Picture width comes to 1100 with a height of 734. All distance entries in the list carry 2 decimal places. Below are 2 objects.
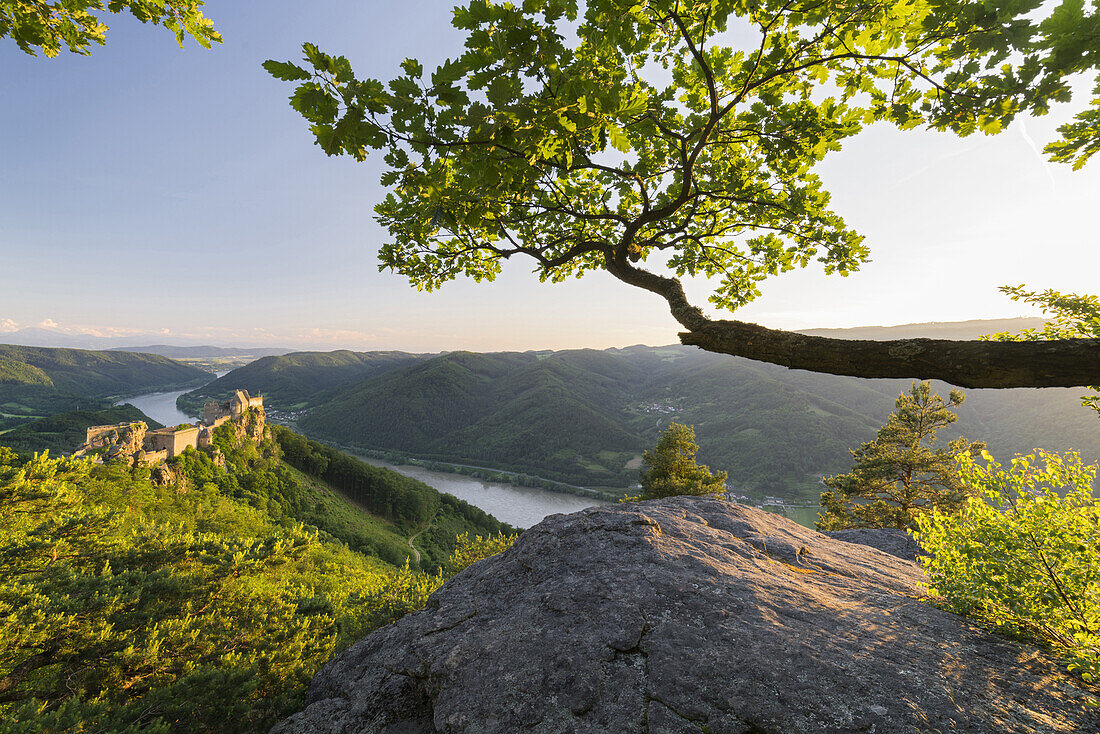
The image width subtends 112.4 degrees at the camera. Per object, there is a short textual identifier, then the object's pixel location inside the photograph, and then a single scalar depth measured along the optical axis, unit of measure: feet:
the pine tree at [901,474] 65.92
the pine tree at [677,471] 77.36
